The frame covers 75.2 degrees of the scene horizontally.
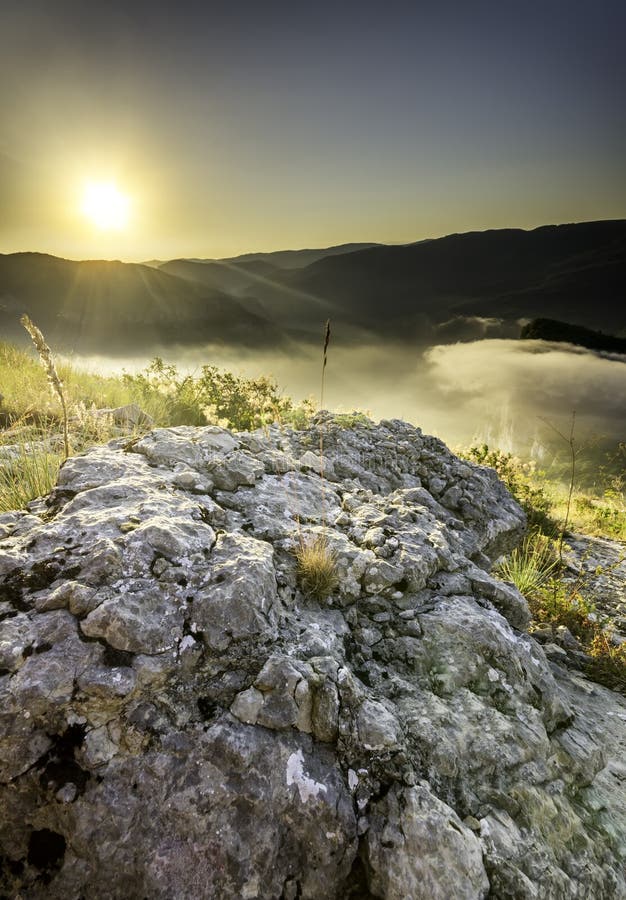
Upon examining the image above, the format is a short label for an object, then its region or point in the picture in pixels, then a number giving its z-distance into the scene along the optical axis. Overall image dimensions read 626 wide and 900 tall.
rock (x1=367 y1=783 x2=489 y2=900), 1.46
